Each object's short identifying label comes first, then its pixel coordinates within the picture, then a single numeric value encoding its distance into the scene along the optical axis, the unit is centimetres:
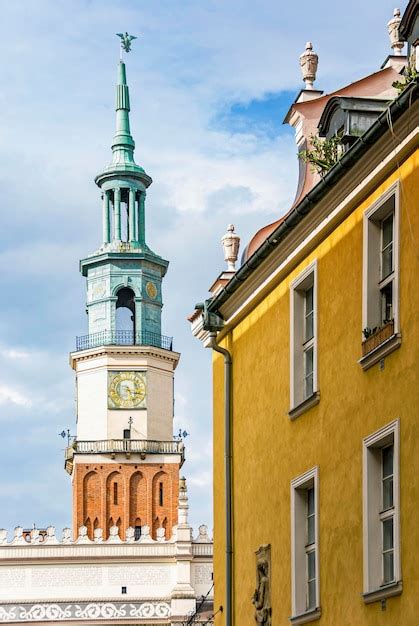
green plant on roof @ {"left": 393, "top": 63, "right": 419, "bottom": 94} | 1694
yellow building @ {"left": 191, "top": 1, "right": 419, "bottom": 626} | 1659
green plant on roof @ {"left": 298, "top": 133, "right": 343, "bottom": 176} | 1977
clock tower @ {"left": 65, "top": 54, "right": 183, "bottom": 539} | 8950
